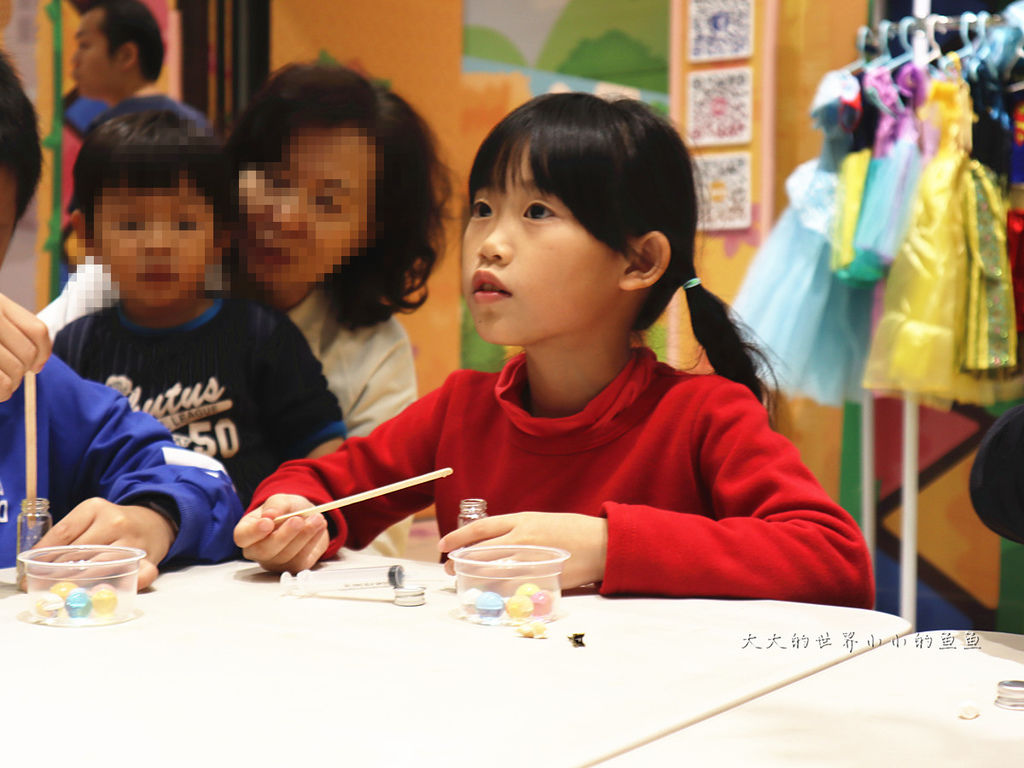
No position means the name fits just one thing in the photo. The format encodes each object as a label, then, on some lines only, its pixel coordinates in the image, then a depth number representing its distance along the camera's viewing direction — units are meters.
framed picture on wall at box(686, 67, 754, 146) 2.75
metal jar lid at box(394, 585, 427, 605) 0.83
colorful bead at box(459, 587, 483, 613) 0.78
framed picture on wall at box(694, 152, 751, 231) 2.77
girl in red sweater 0.95
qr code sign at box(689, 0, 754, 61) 2.75
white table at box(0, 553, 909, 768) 0.50
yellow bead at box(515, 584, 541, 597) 0.78
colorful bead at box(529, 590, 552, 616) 0.77
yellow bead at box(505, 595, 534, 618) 0.75
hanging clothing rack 2.31
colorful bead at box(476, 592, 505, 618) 0.76
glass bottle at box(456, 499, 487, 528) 0.98
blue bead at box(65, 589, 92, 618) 0.75
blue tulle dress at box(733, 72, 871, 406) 2.39
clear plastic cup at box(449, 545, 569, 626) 0.76
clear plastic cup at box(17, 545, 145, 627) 0.75
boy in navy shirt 1.38
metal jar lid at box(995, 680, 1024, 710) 0.57
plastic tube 0.88
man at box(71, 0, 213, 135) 2.93
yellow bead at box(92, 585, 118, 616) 0.76
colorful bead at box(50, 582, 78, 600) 0.78
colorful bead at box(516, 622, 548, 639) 0.71
